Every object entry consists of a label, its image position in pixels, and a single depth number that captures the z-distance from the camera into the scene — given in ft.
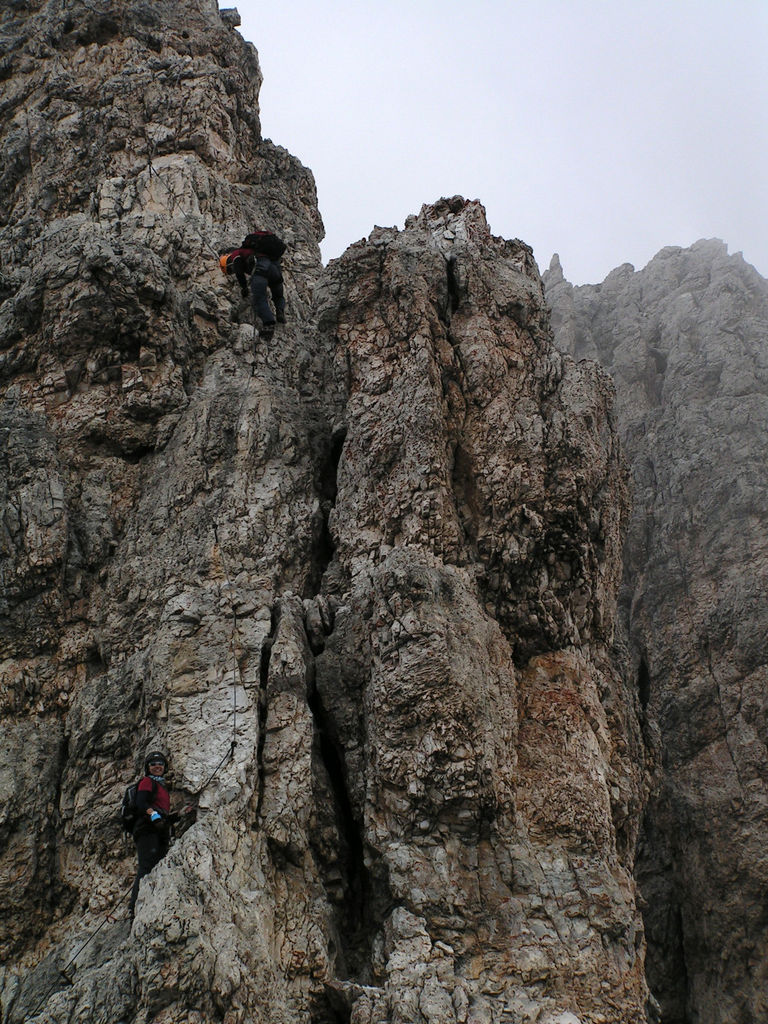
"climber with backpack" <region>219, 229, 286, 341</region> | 67.56
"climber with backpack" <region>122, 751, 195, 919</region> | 42.34
